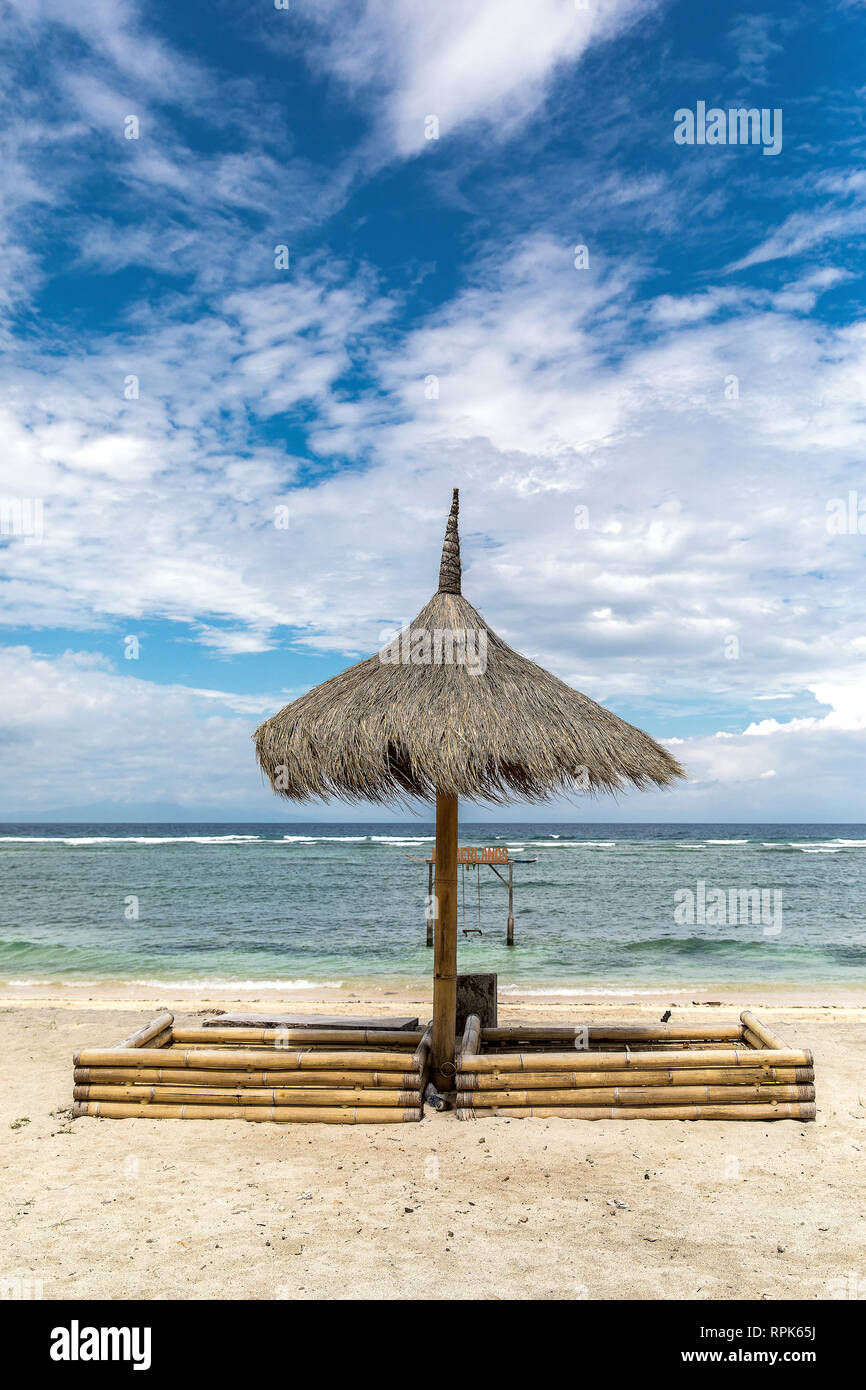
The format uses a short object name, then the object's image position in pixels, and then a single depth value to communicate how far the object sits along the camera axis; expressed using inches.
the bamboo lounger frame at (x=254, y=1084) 225.9
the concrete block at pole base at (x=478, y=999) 273.6
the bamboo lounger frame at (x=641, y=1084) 225.8
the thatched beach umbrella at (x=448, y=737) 217.0
